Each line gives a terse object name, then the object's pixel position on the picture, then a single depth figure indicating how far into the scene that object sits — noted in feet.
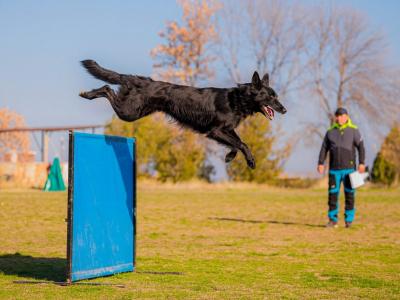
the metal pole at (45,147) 134.21
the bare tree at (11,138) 147.74
